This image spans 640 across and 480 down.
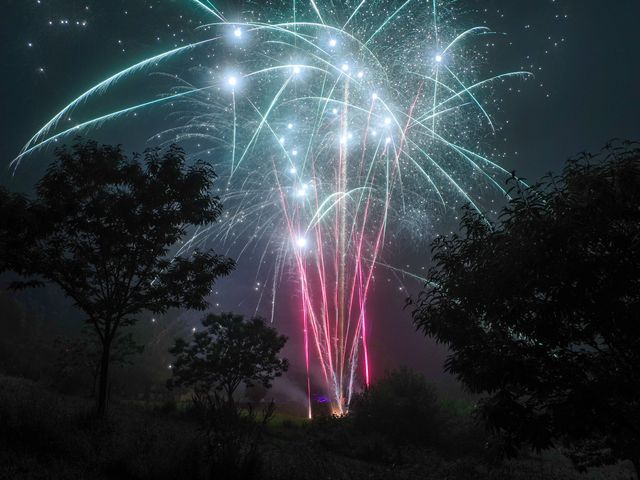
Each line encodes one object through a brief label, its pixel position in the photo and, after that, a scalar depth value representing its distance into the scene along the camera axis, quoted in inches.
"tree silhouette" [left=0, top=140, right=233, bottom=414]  414.3
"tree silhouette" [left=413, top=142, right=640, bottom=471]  191.9
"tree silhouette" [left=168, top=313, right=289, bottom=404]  1082.1
